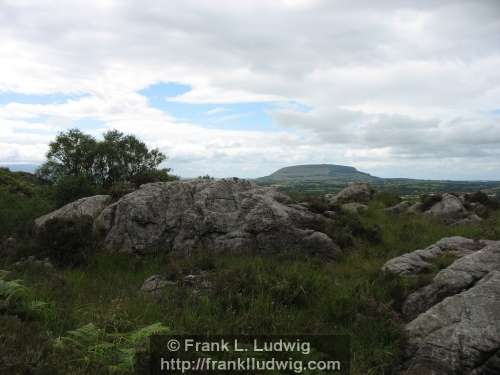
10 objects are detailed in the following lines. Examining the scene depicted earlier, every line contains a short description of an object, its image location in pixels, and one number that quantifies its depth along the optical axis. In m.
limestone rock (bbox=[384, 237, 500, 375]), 6.32
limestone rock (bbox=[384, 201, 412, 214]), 22.53
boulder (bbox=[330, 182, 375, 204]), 26.55
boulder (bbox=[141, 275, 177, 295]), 9.59
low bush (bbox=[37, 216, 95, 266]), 12.78
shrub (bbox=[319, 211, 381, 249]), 14.38
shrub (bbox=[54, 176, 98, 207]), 18.98
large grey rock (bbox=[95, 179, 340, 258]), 13.58
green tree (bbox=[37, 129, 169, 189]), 24.64
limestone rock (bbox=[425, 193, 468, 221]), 20.72
